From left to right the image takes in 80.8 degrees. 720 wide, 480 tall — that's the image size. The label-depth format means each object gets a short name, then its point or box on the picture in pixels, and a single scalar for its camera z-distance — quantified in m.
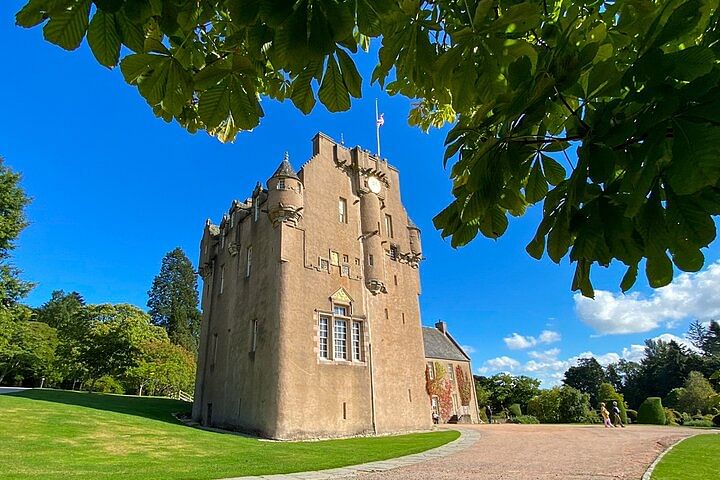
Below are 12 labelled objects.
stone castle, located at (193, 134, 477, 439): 19.95
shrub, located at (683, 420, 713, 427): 30.11
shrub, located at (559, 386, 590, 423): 36.19
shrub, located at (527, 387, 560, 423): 37.22
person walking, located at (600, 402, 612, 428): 25.90
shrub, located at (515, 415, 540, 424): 36.28
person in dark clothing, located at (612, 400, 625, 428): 25.69
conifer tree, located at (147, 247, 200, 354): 62.15
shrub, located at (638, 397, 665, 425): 32.82
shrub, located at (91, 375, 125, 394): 42.21
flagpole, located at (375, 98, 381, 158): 28.05
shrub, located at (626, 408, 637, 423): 38.41
